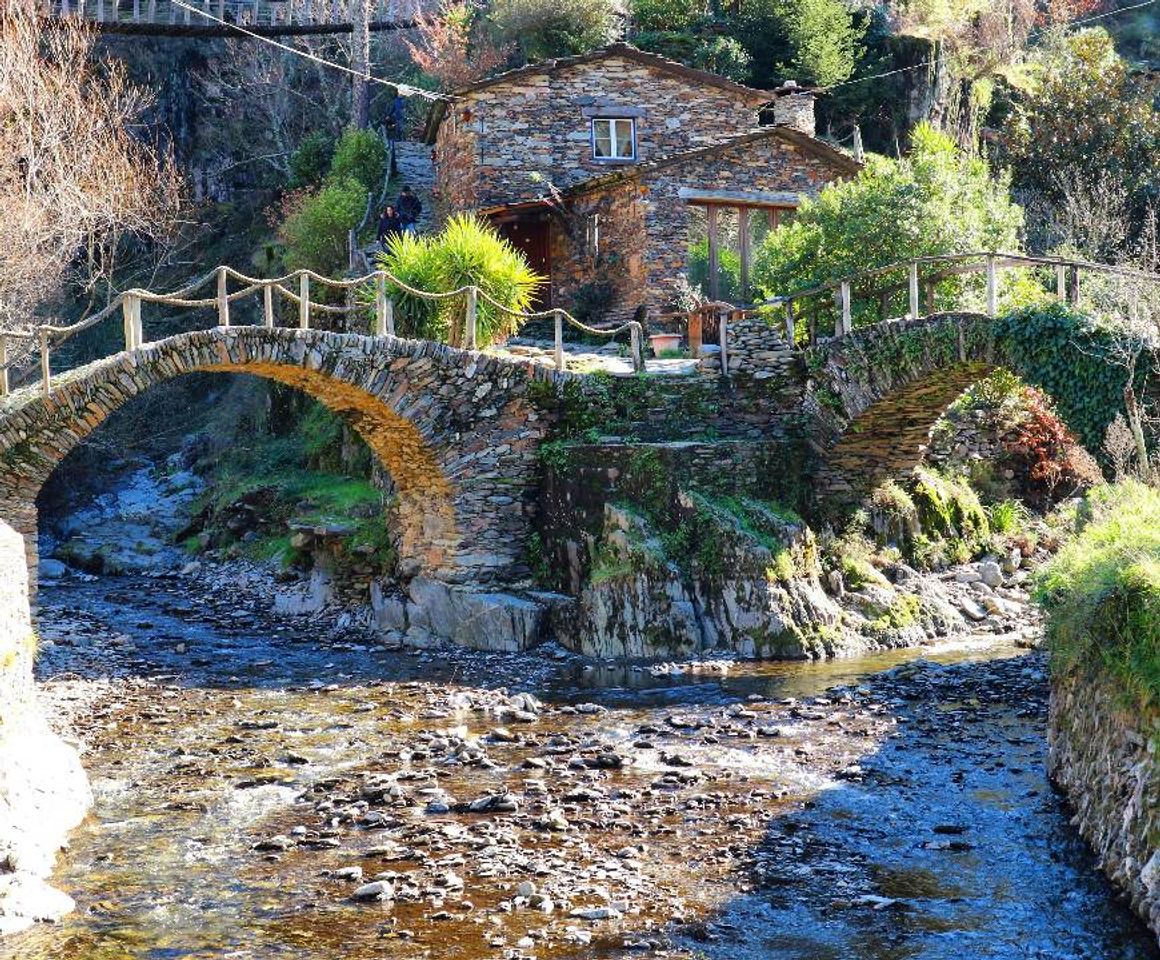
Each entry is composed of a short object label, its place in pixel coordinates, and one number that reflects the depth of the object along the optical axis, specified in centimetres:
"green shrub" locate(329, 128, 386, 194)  3438
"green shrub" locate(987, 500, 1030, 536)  2486
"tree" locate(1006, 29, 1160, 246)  3116
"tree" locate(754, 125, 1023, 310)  2356
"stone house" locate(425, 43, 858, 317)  2805
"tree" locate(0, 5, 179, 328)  2642
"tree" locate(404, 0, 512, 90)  3500
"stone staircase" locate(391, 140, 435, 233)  3278
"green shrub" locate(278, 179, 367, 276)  3178
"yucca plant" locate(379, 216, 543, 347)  2241
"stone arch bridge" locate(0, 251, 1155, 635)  2039
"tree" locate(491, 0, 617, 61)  3450
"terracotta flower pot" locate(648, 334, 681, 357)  2538
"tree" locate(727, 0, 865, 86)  3576
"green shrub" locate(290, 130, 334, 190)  3781
